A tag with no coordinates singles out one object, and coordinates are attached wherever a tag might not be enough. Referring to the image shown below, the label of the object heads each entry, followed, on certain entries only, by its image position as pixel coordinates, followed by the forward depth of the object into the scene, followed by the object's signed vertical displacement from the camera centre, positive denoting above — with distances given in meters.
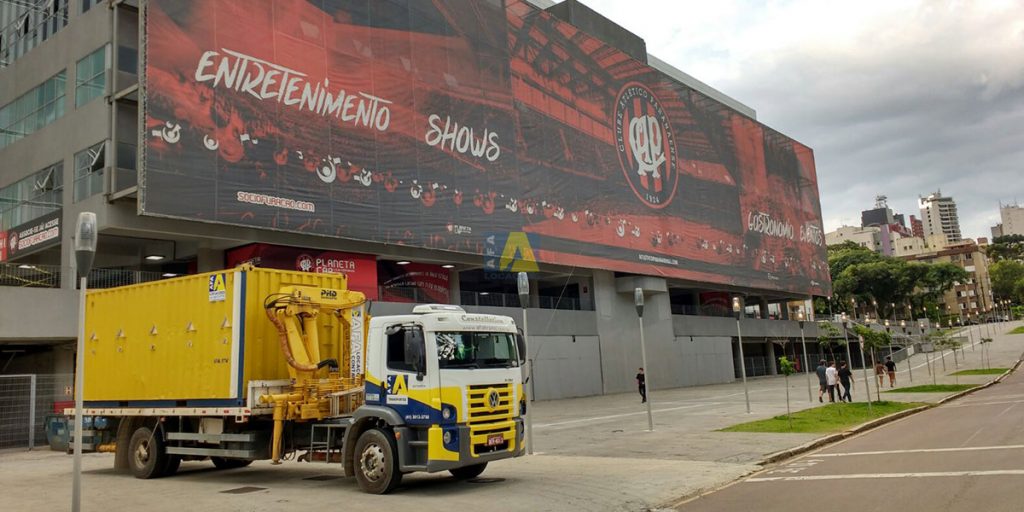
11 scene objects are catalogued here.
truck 11.61 -0.11
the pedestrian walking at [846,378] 28.58 -1.62
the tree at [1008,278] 160.25 +10.68
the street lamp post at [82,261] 9.23 +1.63
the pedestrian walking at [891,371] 39.22 -1.98
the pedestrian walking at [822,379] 29.59 -1.64
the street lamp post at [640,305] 20.98 +1.34
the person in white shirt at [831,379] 28.95 -1.64
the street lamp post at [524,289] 17.06 +1.70
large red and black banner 26.78 +11.28
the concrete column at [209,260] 30.58 +5.03
